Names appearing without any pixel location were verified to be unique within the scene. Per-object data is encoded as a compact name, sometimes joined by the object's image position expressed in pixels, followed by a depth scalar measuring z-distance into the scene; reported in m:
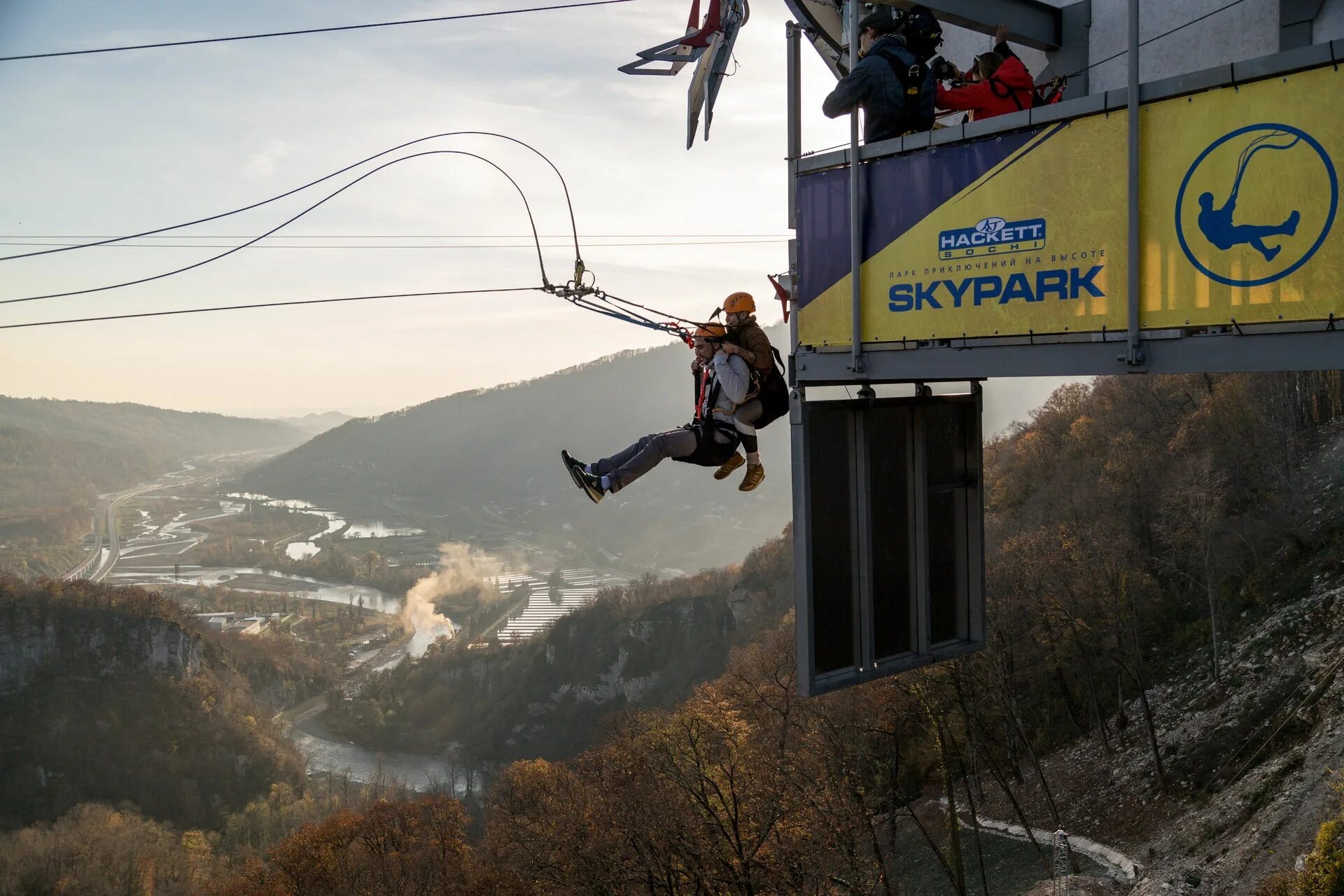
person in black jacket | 6.80
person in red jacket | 7.25
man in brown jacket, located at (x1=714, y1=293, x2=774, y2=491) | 8.98
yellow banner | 5.12
